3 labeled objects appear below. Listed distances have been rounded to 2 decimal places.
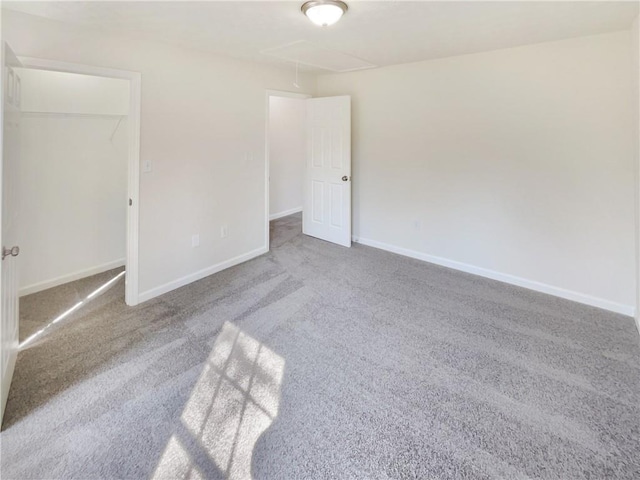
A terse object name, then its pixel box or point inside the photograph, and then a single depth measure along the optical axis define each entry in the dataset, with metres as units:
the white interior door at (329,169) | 4.59
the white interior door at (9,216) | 1.77
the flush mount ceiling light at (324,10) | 2.19
